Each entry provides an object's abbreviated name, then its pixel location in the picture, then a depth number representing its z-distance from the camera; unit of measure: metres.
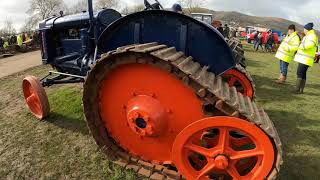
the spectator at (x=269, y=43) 16.86
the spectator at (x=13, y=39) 18.07
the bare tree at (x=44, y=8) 50.76
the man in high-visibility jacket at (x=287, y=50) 6.95
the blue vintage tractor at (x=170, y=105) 2.25
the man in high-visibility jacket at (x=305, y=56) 6.01
